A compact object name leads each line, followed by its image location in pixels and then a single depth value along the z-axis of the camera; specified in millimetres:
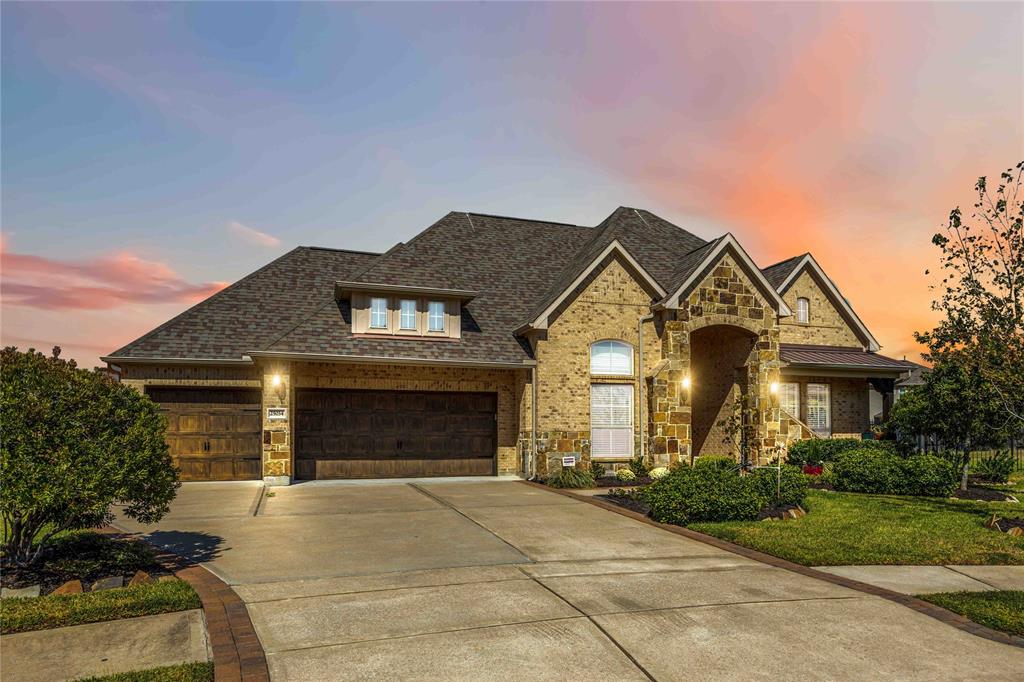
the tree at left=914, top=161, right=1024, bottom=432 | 13031
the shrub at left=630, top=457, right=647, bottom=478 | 20578
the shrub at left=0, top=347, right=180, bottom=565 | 7789
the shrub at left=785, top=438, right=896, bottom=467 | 23248
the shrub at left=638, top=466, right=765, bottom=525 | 13070
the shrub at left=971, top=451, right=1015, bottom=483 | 20375
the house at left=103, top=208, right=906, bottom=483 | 19984
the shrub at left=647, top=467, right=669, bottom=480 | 19750
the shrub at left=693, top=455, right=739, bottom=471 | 16328
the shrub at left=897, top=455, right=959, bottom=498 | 17078
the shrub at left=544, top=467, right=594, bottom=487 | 19000
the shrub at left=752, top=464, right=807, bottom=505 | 14539
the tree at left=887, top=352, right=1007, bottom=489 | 17281
